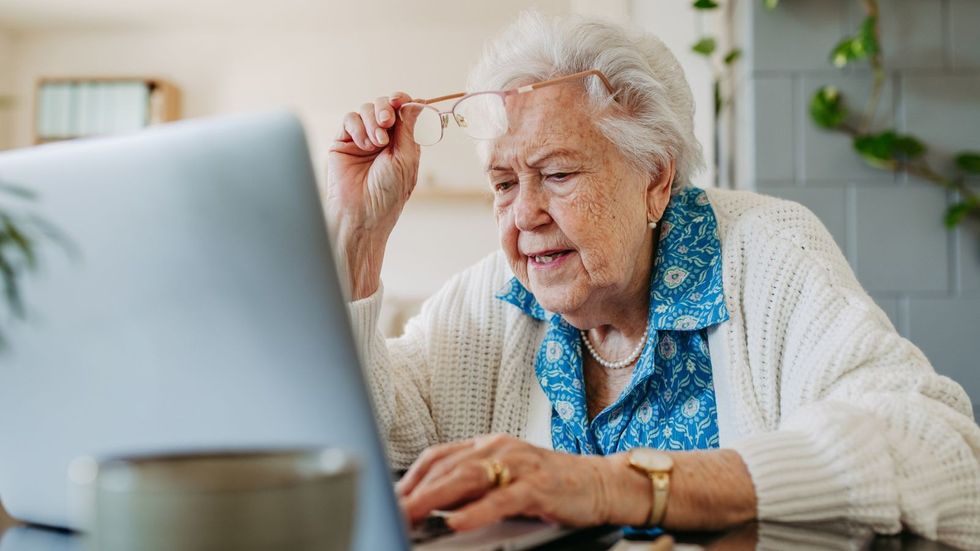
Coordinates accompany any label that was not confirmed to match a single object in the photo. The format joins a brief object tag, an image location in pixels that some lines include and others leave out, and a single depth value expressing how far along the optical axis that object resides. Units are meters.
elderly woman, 1.13
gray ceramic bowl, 0.33
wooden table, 0.65
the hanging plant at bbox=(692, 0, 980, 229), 2.32
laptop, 0.45
